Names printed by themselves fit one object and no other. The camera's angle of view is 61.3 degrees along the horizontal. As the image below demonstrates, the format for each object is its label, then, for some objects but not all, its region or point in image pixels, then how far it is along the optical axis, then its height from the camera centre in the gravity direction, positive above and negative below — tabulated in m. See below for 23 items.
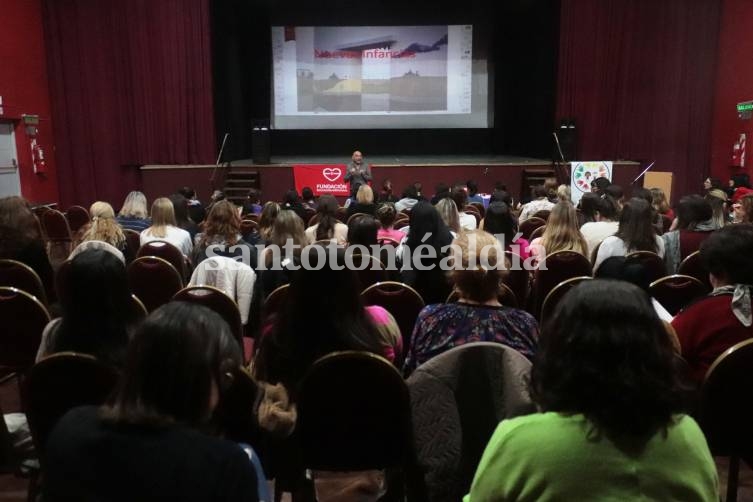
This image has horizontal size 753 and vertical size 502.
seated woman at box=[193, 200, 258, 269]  4.05 -0.57
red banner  11.98 -0.59
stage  12.12 -0.57
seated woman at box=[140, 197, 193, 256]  4.84 -0.63
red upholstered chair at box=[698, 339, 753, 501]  2.16 -0.91
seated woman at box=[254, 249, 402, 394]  2.21 -0.62
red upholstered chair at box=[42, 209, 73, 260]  7.71 -1.02
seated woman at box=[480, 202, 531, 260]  5.07 -0.62
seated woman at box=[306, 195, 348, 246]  4.87 -0.63
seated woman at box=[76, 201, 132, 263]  4.52 -0.61
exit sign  10.81 +0.56
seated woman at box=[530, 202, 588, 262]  4.37 -0.62
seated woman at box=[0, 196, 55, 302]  4.11 -0.58
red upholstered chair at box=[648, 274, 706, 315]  3.38 -0.78
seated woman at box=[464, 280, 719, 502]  1.13 -0.51
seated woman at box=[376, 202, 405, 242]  5.14 -0.64
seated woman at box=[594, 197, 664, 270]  4.14 -0.59
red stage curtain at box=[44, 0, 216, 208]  11.91 +1.09
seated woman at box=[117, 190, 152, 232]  5.72 -0.62
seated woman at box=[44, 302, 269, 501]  1.18 -0.55
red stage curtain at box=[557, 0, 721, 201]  12.18 +1.22
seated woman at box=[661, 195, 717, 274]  4.47 -0.63
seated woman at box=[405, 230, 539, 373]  2.19 -0.60
